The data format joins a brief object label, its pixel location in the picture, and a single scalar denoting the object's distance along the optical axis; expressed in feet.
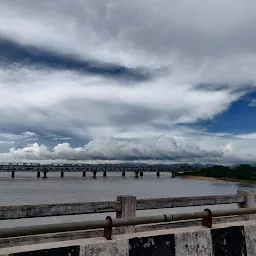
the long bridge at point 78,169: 359.92
